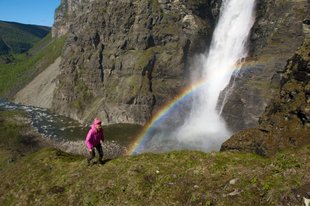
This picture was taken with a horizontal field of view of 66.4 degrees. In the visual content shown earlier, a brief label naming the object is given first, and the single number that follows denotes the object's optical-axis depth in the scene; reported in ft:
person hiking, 47.71
